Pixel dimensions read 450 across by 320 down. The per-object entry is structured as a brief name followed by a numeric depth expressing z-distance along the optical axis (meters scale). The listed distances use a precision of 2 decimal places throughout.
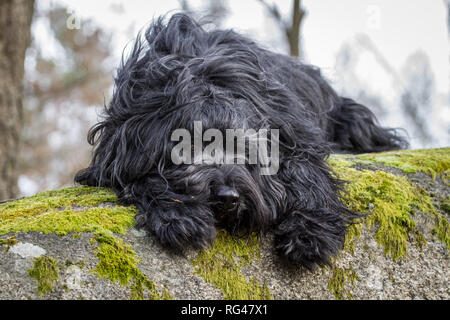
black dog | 2.80
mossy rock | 2.20
